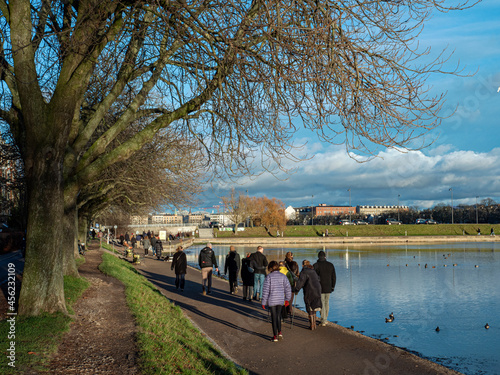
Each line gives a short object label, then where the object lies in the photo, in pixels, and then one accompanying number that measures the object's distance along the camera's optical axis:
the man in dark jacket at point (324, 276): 12.48
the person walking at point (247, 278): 15.73
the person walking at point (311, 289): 11.62
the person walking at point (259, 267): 15.47
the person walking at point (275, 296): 10.45
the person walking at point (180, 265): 18.06
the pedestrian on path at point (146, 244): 39.50
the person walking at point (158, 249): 36.56
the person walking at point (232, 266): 17.50
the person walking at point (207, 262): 16.69
